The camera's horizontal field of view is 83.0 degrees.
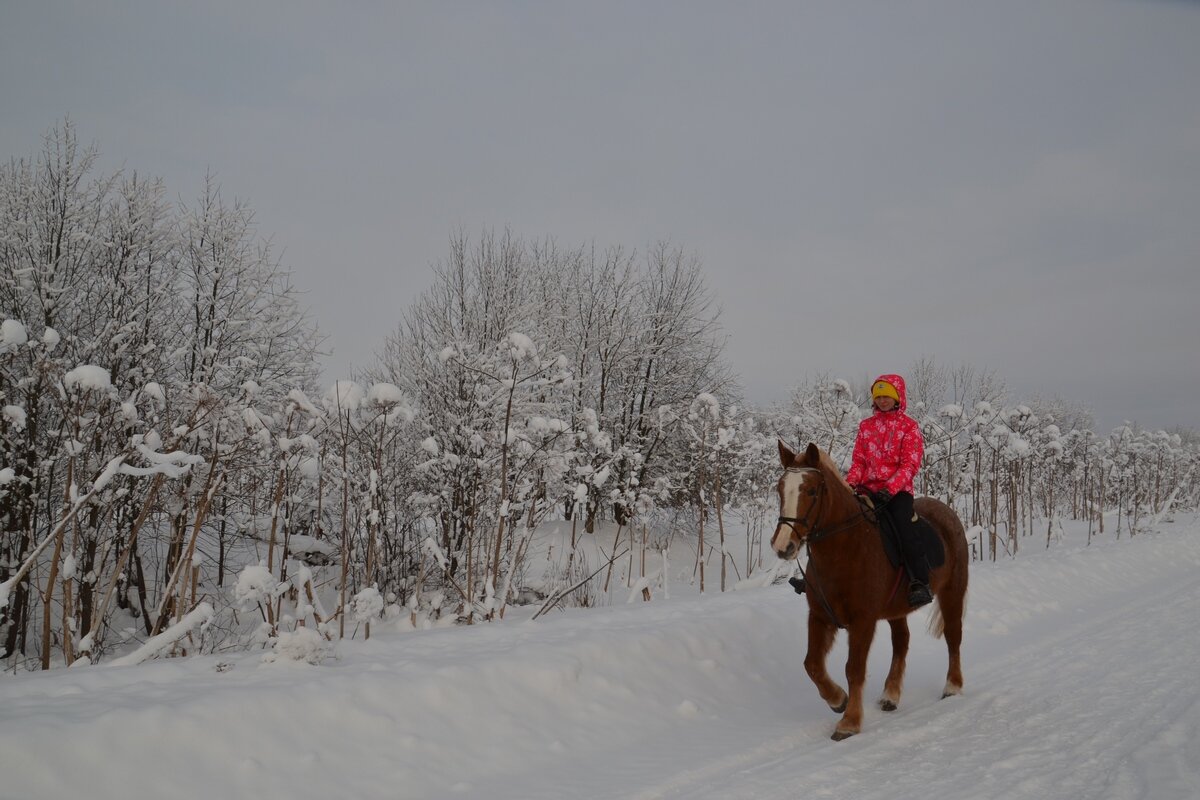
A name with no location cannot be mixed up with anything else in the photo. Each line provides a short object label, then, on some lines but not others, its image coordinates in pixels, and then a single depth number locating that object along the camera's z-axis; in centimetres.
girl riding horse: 539
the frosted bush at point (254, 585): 445
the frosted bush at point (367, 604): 557
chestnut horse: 466
